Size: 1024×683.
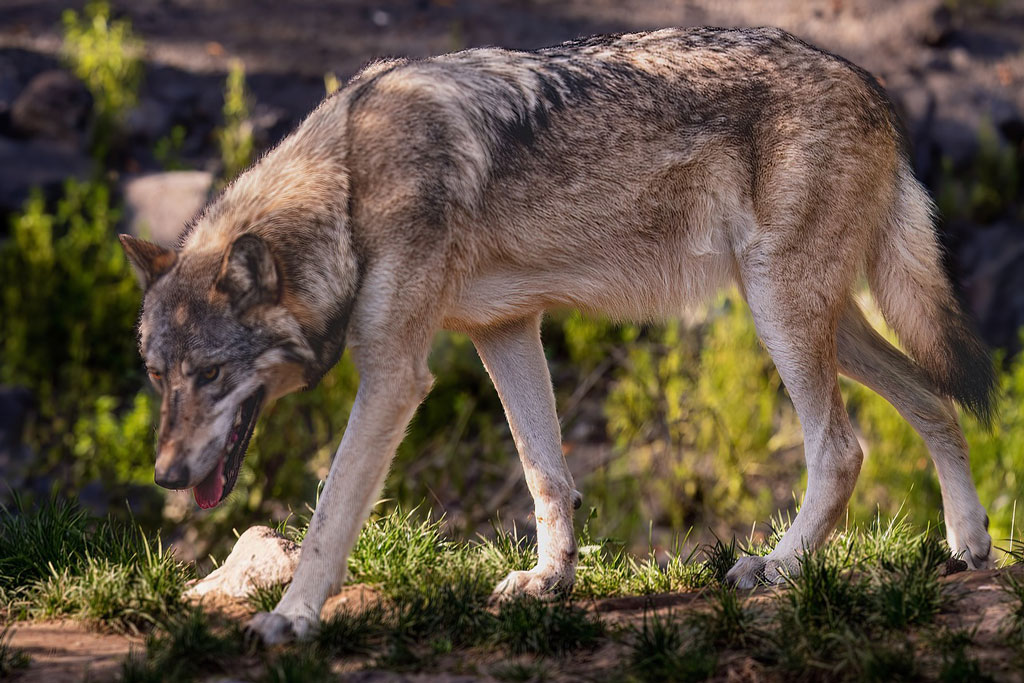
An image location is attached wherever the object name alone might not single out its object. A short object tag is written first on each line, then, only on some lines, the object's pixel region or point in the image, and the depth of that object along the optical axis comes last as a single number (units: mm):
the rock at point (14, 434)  17062
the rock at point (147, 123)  22437
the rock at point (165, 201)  19953
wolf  8047
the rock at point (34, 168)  20969
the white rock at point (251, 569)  8875
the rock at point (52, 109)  21953
